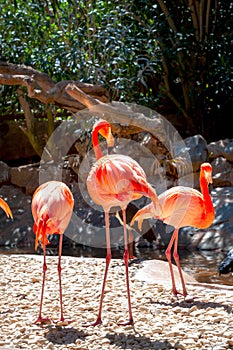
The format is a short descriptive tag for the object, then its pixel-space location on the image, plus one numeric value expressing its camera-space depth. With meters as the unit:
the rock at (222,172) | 14.94
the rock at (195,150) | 14.53
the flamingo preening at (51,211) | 6.42
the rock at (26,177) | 16.78
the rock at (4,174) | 17.29
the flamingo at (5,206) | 6.95
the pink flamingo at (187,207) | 7.53
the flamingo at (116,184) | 6.22
